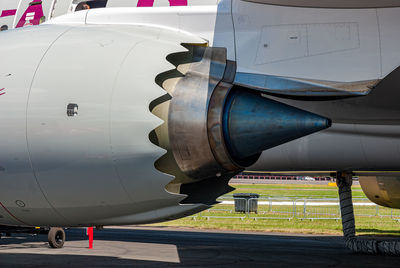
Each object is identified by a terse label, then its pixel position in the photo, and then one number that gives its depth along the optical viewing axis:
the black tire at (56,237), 17.31
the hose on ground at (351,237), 15.52
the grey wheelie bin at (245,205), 30.96
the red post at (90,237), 17.36
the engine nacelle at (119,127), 7.02
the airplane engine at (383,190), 16.03
